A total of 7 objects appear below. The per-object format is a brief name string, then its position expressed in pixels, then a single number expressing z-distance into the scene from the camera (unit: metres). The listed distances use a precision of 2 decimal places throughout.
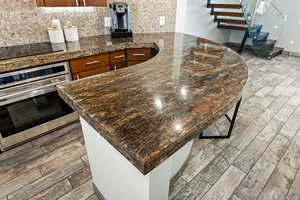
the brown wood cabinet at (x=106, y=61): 1.92
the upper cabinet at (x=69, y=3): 1.81
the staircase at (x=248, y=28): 5.00
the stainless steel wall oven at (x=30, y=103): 1.61
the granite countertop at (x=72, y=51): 1.52
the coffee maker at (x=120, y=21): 2.32
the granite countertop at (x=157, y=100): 0.61
